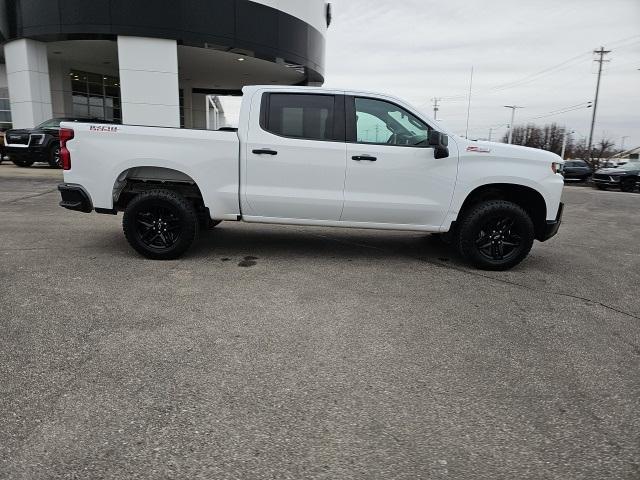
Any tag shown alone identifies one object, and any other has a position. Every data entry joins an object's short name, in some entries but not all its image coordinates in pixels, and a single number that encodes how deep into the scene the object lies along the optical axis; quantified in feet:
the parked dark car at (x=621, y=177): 75.41
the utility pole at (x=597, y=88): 157.74
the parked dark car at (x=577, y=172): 92.38
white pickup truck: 18.42
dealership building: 55.52
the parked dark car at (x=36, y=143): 54.70
